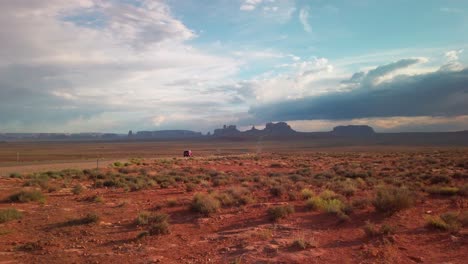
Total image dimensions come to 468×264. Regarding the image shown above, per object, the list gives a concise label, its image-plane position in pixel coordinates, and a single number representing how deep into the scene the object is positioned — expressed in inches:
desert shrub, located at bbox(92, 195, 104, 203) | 716.9
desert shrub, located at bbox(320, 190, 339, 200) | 642.0
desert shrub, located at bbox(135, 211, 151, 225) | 509.7
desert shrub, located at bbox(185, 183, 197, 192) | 875.6
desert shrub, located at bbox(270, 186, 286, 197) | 740.0
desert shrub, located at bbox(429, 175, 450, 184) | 855.7
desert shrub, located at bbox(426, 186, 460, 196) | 661.9
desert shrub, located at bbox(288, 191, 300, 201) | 689.2
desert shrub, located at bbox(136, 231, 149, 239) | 445.7
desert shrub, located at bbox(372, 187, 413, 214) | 514.0
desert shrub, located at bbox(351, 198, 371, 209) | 548.4
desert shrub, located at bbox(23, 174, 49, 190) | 912.4
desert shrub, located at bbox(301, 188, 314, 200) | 687.7
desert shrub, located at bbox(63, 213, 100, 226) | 528.7
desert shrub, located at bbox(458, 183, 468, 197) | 651.6
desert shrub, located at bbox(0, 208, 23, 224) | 536.1
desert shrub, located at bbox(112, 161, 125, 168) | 1737.1
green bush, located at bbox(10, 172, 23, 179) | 1204.2
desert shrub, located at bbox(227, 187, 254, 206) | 649.6
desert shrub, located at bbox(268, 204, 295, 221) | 522.0
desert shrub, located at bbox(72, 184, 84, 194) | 837.8
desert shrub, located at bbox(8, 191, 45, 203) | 710.5
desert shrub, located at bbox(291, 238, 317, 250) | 383.2
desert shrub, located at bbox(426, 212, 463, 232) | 417.7
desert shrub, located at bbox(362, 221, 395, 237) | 416.5
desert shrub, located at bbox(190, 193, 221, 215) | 573.3
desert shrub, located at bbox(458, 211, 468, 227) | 440.5
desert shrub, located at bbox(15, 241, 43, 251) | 410.0
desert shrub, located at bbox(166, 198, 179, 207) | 655.1
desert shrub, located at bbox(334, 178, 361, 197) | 711.7
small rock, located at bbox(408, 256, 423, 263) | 341.4
